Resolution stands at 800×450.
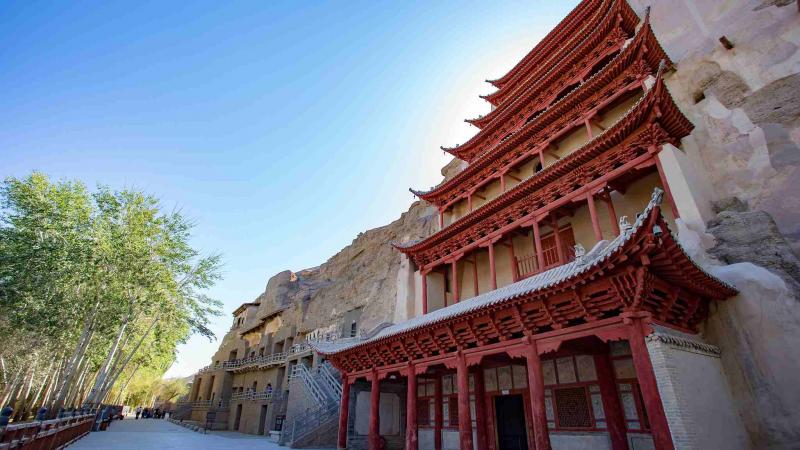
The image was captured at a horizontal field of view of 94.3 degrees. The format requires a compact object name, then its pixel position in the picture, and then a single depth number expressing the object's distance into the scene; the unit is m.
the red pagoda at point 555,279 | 6.87
